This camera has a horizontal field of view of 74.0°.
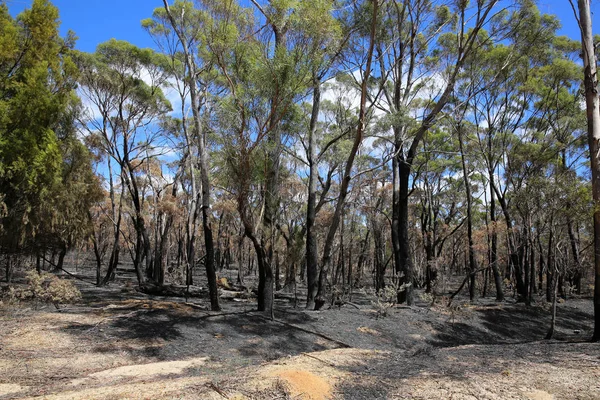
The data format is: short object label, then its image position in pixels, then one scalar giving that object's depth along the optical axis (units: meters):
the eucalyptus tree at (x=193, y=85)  9.65
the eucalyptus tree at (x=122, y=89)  15.11
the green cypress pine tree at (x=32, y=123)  9.23
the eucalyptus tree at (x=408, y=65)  10.55
